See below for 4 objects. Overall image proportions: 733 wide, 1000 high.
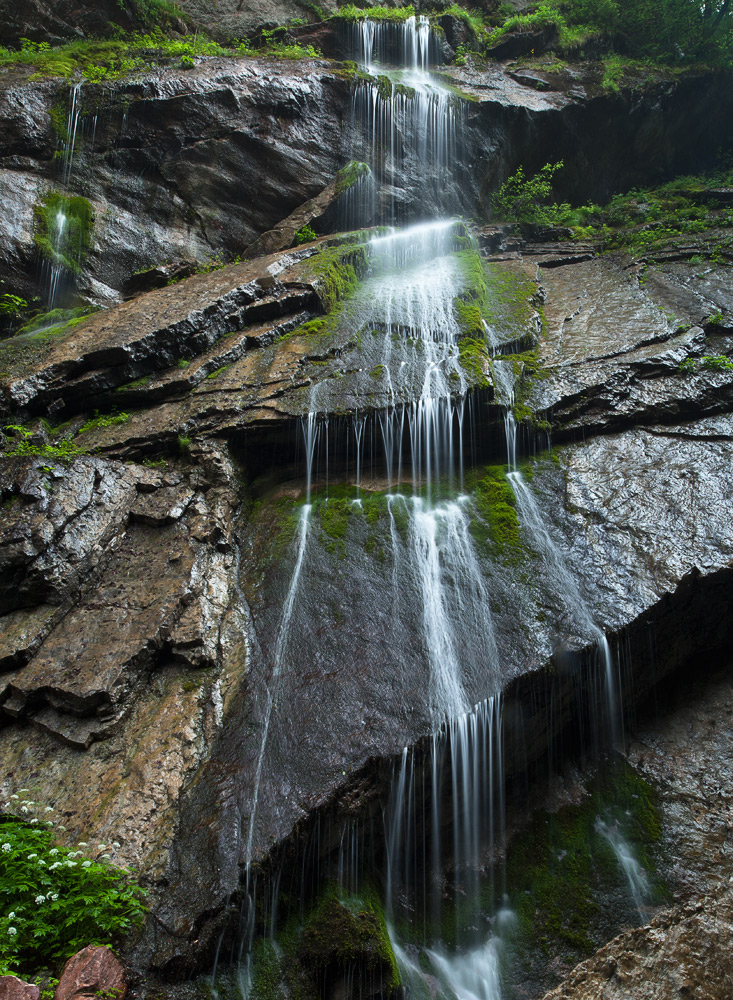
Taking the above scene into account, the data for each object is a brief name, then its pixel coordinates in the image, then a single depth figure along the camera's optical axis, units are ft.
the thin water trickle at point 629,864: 15.58
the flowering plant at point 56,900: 11.33
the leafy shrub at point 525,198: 44.83
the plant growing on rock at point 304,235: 38.22
